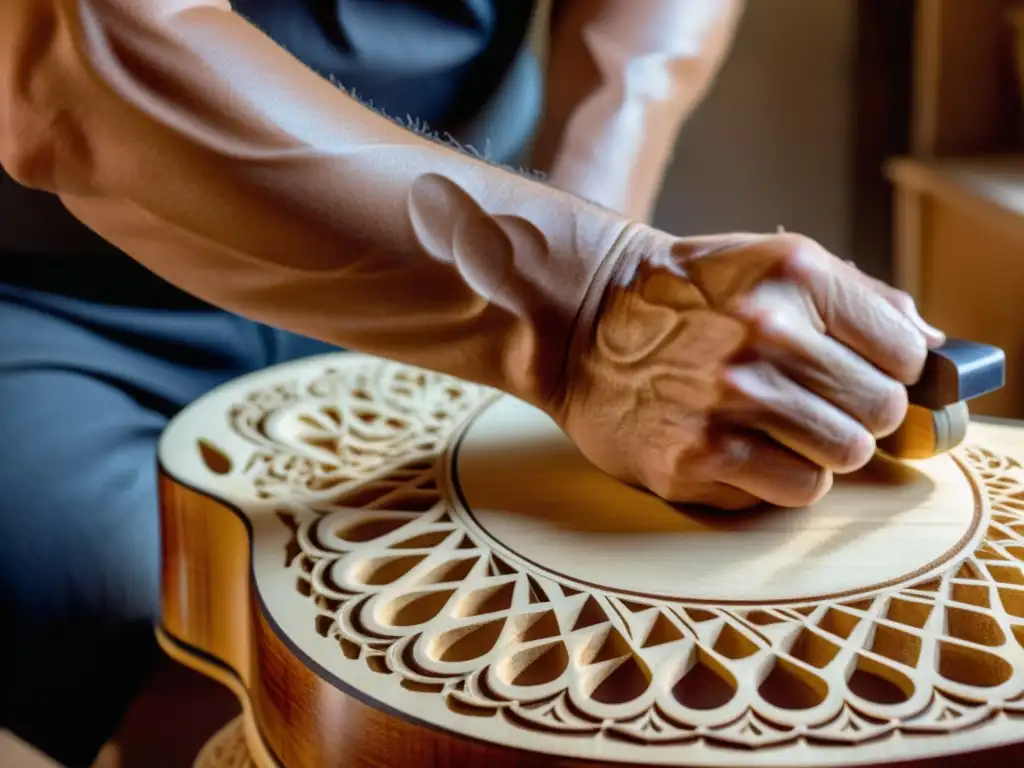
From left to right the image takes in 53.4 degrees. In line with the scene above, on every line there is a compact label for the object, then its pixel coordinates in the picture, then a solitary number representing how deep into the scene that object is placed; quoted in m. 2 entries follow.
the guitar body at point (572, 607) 0.36
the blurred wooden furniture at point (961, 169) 1.25
